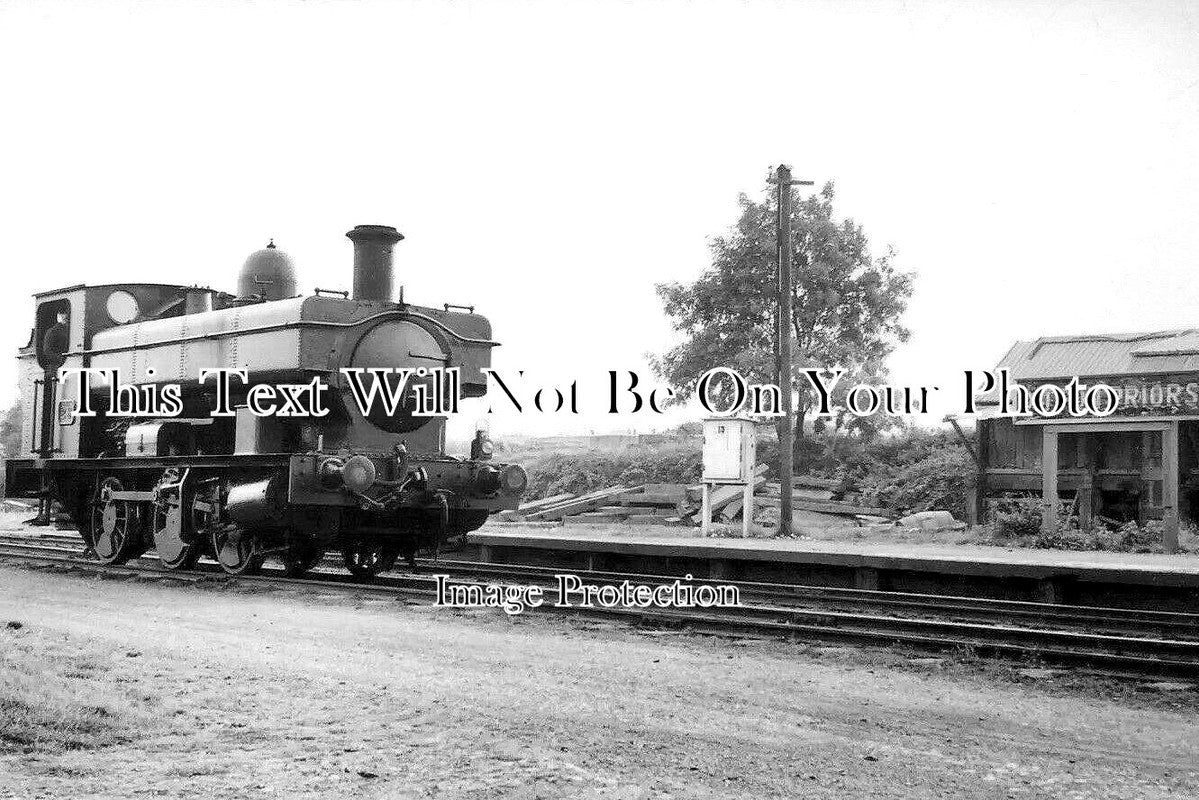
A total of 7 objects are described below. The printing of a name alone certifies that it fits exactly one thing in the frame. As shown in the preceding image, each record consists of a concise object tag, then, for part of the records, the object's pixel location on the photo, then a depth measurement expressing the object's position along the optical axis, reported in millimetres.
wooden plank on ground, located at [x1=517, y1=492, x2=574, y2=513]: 28234
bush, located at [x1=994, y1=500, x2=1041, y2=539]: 21109
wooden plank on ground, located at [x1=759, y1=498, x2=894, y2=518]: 25875
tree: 31953
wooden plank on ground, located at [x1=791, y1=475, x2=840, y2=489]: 27844
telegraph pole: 22203
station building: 20453
